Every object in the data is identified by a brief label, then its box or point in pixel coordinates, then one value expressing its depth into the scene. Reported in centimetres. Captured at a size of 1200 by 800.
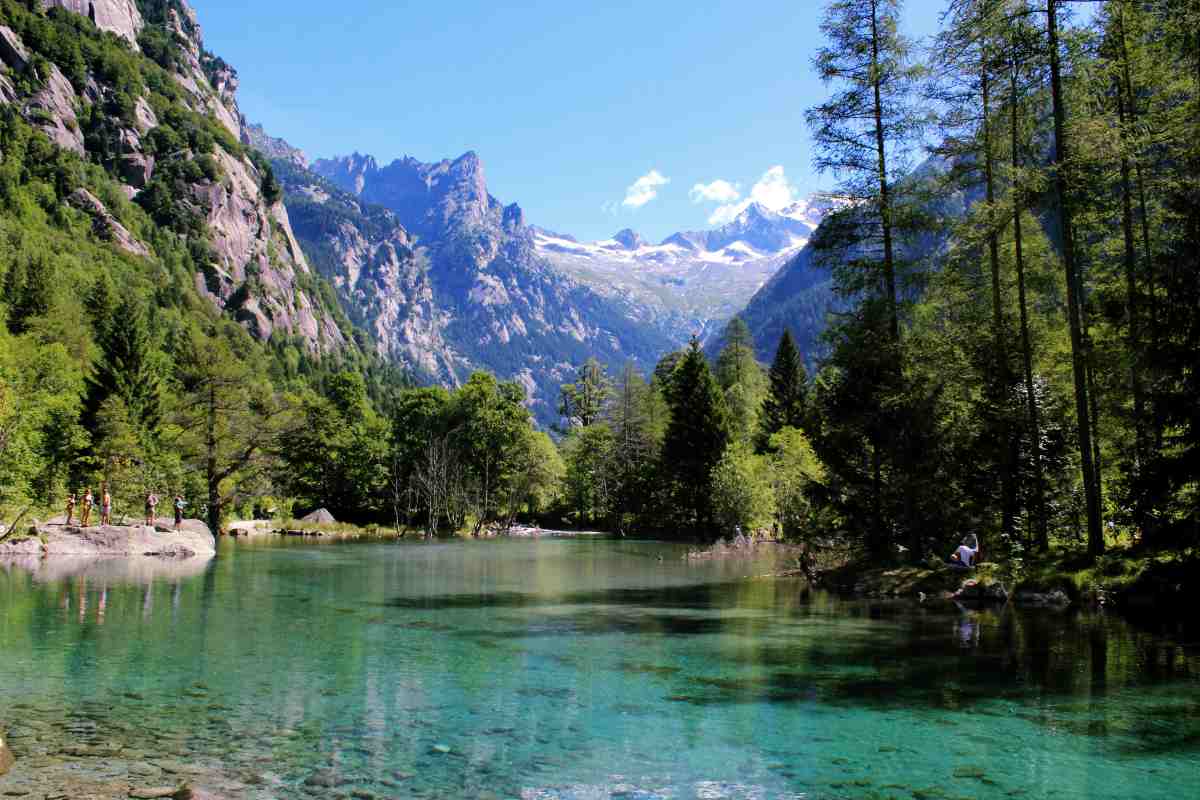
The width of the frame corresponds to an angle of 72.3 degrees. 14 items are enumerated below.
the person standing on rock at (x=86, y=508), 3756
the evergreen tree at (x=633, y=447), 7806
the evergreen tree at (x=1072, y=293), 2033
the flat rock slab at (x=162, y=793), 727
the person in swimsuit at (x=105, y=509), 3803
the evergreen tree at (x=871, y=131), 2505
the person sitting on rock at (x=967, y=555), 2262
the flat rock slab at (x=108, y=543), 3331
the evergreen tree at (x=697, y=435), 6525
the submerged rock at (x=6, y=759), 791
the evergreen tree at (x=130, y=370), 5406
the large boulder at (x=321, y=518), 7159
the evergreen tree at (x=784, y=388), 7644
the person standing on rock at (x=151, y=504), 4219
